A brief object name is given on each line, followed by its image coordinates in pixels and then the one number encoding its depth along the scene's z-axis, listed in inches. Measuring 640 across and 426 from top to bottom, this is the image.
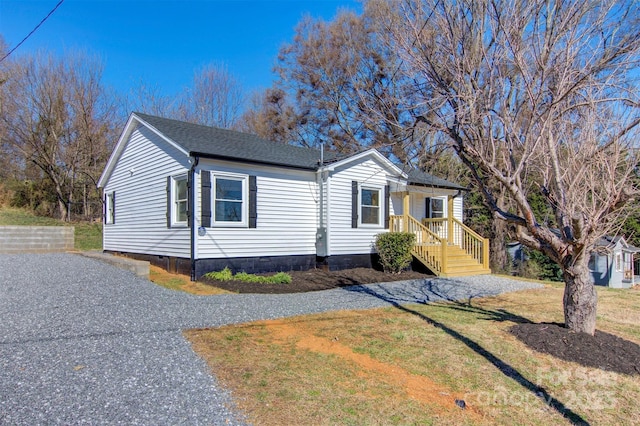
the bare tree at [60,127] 763.4
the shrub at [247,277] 363.3
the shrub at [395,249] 454.9
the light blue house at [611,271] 614.2
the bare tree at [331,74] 813.2
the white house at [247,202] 381.7
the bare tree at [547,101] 176.1
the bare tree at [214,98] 1041.5
